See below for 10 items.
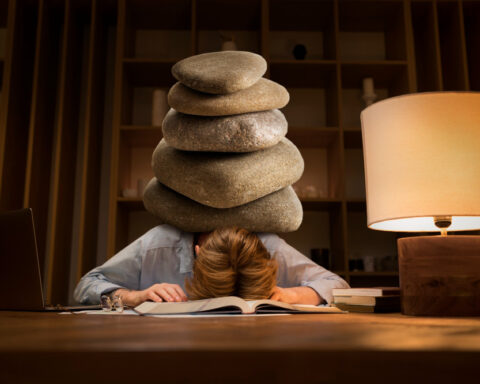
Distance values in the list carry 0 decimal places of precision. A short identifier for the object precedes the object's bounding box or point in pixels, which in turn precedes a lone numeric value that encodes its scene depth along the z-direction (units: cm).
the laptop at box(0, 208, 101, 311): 107
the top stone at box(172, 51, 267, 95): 150
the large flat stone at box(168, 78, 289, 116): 154
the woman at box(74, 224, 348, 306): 116
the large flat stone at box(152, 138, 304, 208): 158
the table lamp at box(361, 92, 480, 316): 94
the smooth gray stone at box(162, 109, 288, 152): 155
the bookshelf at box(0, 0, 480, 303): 291
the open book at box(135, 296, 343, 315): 93
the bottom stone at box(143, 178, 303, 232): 170
